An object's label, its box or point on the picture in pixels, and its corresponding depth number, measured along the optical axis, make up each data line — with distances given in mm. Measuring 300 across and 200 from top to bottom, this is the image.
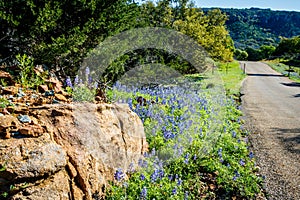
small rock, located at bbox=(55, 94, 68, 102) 3496
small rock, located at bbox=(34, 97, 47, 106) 3202
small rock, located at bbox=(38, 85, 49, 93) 3686
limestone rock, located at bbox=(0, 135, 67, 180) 2262
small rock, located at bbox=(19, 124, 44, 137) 2486
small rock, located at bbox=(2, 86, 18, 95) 3360
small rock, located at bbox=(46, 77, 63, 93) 3816
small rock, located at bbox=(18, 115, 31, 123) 2650
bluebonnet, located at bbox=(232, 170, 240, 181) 4304
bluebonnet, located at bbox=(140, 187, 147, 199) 3065
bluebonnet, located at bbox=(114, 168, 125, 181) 3129
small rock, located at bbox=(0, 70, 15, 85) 3732
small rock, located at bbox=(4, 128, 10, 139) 2430
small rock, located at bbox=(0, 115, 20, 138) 2443
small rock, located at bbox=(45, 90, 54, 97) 3521
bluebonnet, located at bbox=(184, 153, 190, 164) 4089
